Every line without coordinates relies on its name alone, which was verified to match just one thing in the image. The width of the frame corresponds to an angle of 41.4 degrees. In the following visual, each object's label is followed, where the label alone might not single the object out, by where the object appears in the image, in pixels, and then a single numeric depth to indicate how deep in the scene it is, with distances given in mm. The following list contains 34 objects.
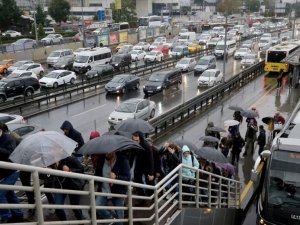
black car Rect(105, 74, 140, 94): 31453
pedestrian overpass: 3695
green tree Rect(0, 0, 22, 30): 61938
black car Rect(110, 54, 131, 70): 42119
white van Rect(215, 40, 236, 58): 52750
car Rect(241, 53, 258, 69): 44125
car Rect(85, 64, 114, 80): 35500
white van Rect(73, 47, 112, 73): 40822
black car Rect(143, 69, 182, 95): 31328
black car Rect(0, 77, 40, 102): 27422
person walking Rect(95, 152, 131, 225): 6133
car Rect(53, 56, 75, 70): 41875
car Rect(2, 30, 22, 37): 65250
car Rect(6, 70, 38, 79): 32750
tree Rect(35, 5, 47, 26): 76200
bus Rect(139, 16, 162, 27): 87775
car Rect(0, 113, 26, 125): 18488
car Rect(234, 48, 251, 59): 50844
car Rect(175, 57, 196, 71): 41625
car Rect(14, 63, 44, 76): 37344
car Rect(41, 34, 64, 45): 54278
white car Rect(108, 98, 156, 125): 22203
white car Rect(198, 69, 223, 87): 34094
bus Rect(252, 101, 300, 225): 7980
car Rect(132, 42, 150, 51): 54400
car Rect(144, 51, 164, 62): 48250
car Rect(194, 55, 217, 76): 40312
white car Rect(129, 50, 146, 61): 49781
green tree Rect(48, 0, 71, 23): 76544
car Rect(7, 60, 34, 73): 38562
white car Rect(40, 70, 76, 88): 32438
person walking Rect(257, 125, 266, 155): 16094
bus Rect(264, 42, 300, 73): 38219
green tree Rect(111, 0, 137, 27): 95750
